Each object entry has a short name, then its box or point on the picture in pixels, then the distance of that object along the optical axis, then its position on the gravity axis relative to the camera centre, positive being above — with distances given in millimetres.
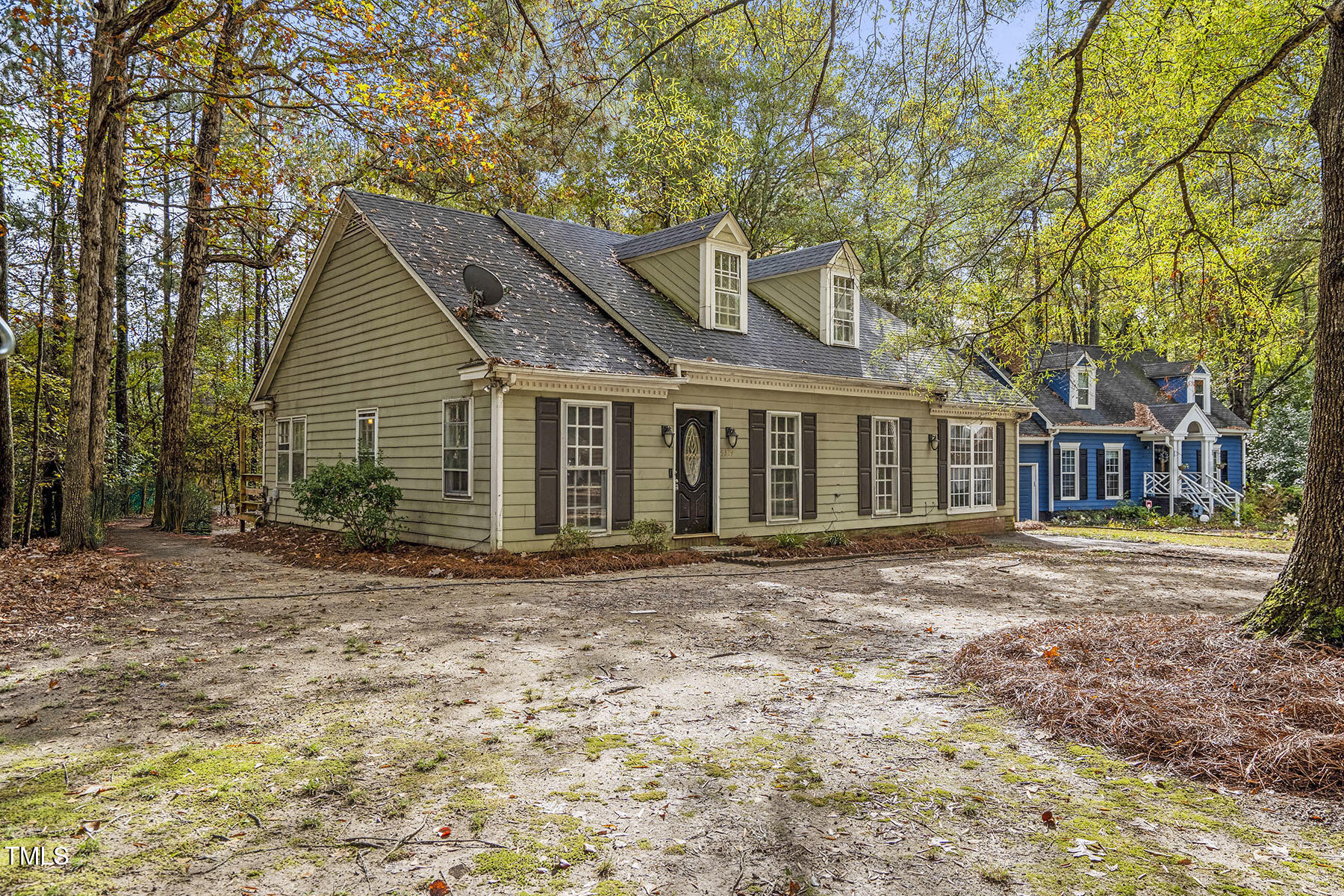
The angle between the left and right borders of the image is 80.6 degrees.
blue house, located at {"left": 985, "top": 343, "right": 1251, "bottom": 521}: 24625 +613
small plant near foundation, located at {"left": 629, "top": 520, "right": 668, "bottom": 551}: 12000 -1159
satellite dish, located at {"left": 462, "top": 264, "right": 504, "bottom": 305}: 11352 +2518
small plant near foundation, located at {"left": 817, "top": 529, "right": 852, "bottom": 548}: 13875 -1422
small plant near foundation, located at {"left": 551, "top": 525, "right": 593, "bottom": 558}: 11156 -1161
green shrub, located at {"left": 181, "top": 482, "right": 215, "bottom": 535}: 16484 -1144
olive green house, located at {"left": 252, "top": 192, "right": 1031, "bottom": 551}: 11250 +1167
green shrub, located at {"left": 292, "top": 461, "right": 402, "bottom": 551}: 11242 -580
